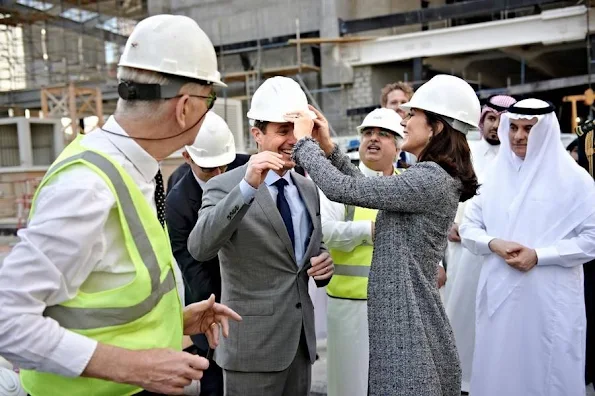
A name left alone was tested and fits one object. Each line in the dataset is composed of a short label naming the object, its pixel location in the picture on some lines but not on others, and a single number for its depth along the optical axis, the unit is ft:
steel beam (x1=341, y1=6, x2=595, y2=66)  47.73
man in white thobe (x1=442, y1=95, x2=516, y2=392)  14.25
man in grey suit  8.47
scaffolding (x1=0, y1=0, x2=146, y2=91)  74.28
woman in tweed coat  7.50
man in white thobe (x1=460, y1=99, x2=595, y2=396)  11.07
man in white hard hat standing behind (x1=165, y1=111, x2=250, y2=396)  10.71
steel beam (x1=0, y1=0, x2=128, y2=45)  73.82
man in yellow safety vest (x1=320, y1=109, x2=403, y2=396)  11.14
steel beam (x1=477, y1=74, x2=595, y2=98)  49.29
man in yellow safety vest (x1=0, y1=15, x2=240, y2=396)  4.45
